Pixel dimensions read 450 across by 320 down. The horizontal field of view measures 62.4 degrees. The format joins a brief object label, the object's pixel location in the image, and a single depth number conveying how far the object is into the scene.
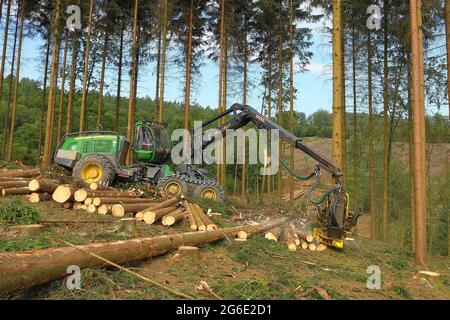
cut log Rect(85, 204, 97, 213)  8.47
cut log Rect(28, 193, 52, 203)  8.58
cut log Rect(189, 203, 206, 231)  8.16
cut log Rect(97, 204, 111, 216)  8.49
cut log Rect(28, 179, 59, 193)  8.70
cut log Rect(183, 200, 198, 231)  8.25
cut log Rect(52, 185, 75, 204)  8.52
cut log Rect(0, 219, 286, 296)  3.63
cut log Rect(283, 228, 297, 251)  8.40
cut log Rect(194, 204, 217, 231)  8.27
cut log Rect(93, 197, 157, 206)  8.57
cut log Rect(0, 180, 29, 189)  8.97
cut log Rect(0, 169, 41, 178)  10.02
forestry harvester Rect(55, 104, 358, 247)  11.52
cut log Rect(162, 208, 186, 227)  8.19
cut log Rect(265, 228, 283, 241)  8.94
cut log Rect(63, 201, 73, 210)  8.72
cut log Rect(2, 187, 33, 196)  8.73
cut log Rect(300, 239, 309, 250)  8.77
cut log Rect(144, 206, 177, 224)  8.05
